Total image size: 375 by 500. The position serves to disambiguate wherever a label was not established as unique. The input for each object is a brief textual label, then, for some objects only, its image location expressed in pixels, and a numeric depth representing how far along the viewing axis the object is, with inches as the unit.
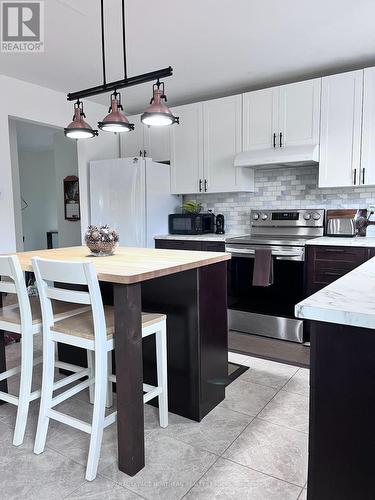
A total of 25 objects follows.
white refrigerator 156.6
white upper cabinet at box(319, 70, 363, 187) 125.2
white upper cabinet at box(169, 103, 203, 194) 161.8
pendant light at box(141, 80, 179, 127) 81.7
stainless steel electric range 128.8
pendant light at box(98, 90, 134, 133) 88.2
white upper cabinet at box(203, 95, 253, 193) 151.2
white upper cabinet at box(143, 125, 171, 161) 171.0
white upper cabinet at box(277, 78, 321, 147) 132.2
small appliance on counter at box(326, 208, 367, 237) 131.9
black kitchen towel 129.3
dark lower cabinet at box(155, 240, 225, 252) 146.5
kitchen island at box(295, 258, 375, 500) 35.0
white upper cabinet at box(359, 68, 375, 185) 121.8
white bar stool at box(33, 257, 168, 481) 61.6
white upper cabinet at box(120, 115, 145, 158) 176.9
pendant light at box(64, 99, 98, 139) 95.1
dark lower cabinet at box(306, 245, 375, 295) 116.6
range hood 130.9
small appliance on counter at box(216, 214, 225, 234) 169.0
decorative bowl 83.8
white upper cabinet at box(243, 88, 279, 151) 141.0
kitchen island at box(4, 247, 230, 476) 62.2
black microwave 163.3
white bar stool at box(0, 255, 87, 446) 70.2
